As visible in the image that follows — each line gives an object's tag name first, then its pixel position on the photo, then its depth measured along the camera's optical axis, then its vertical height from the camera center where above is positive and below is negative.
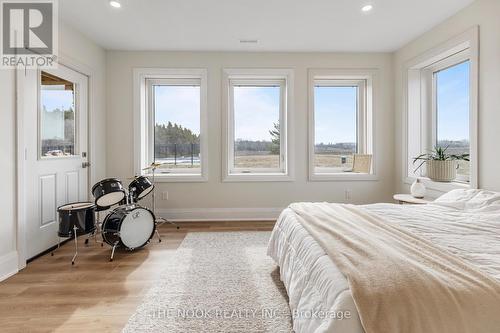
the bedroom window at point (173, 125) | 4.41 +0.58
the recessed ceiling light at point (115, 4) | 2.82 +1.61
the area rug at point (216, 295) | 1.73 -0.98
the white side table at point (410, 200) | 3.14 -0.44
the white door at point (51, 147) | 2.79 +0.17
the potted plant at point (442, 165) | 3.24 -0.04
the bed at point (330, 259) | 1.10 -0.44
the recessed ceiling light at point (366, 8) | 2.92 +1.62
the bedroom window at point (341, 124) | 4.50 +0.61
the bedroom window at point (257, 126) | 4.45 +0.58
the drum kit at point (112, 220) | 2.76 -0.59
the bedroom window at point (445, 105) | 2.87 +0.72
